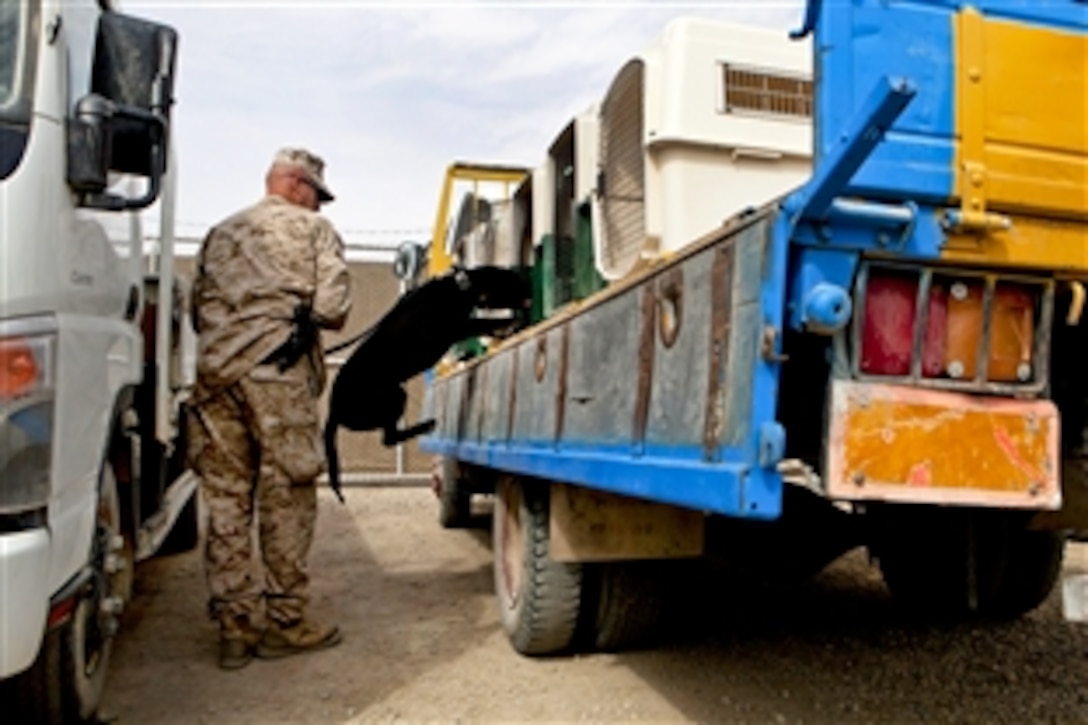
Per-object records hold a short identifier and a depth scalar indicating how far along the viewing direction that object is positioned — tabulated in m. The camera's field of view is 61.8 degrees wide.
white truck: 2.13
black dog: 4.68
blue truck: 2.00
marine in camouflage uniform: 3.86
